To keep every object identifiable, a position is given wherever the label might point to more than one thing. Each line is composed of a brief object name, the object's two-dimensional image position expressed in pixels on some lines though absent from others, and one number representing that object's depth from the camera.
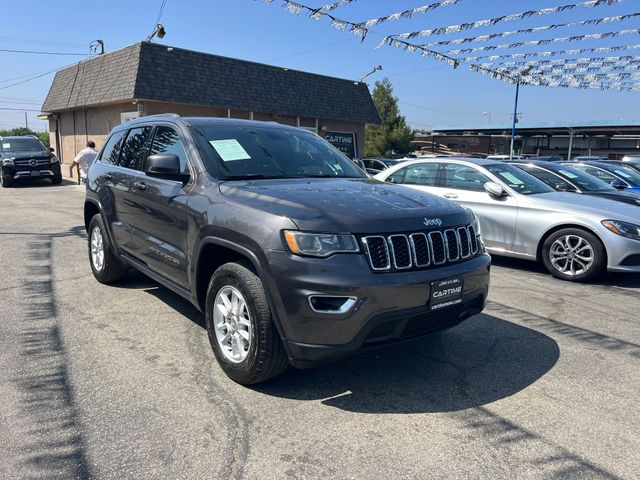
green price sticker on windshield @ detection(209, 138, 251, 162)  4.01
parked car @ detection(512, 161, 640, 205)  8.16
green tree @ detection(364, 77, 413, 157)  47.69
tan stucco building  18.20
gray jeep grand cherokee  2.94
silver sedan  6.31
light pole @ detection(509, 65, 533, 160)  15.61
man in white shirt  13.20
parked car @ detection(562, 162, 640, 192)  11.20
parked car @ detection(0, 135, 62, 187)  18.08
